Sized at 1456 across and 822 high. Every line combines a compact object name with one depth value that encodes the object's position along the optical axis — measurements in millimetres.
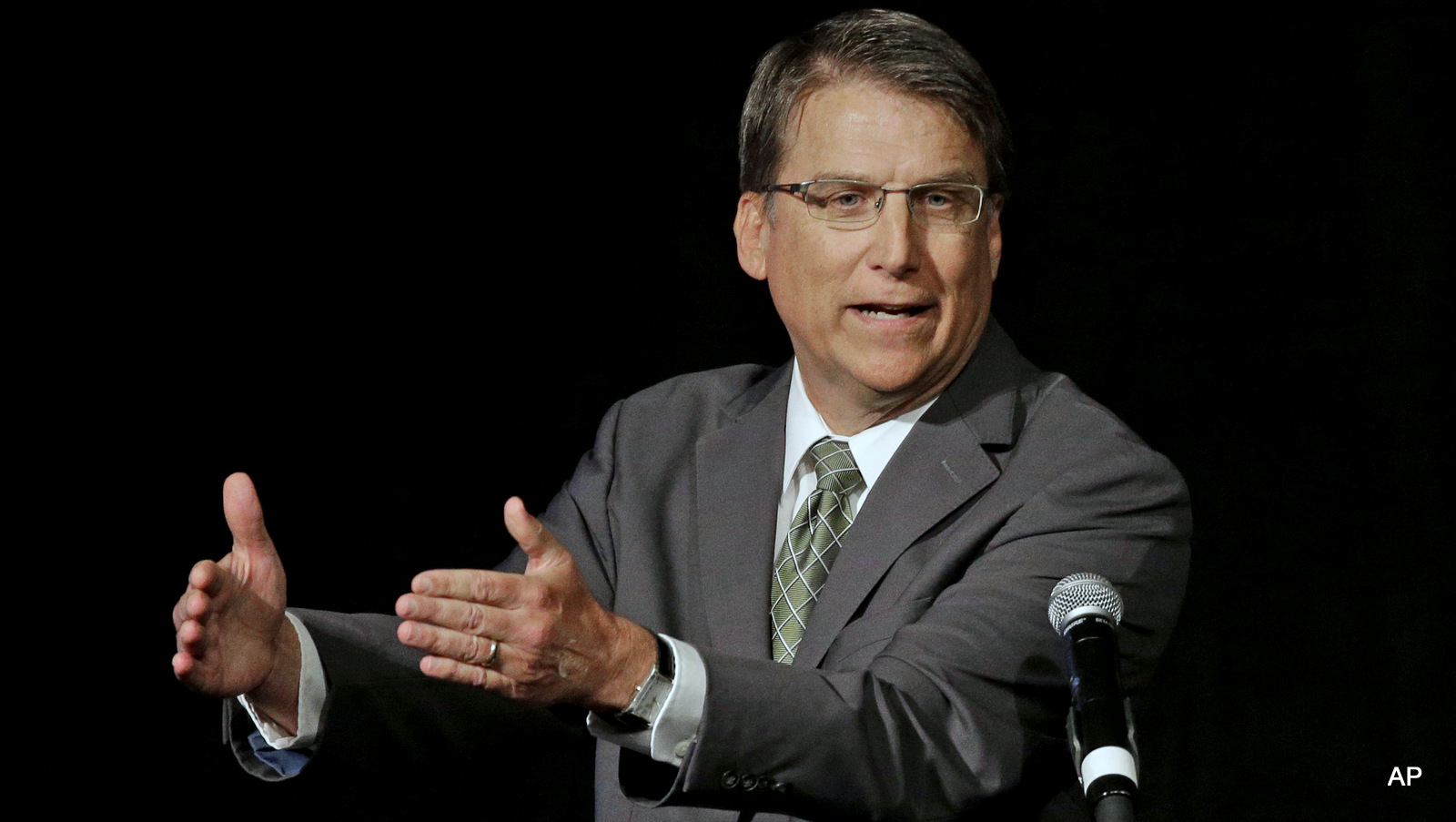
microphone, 6794
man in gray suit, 6954
